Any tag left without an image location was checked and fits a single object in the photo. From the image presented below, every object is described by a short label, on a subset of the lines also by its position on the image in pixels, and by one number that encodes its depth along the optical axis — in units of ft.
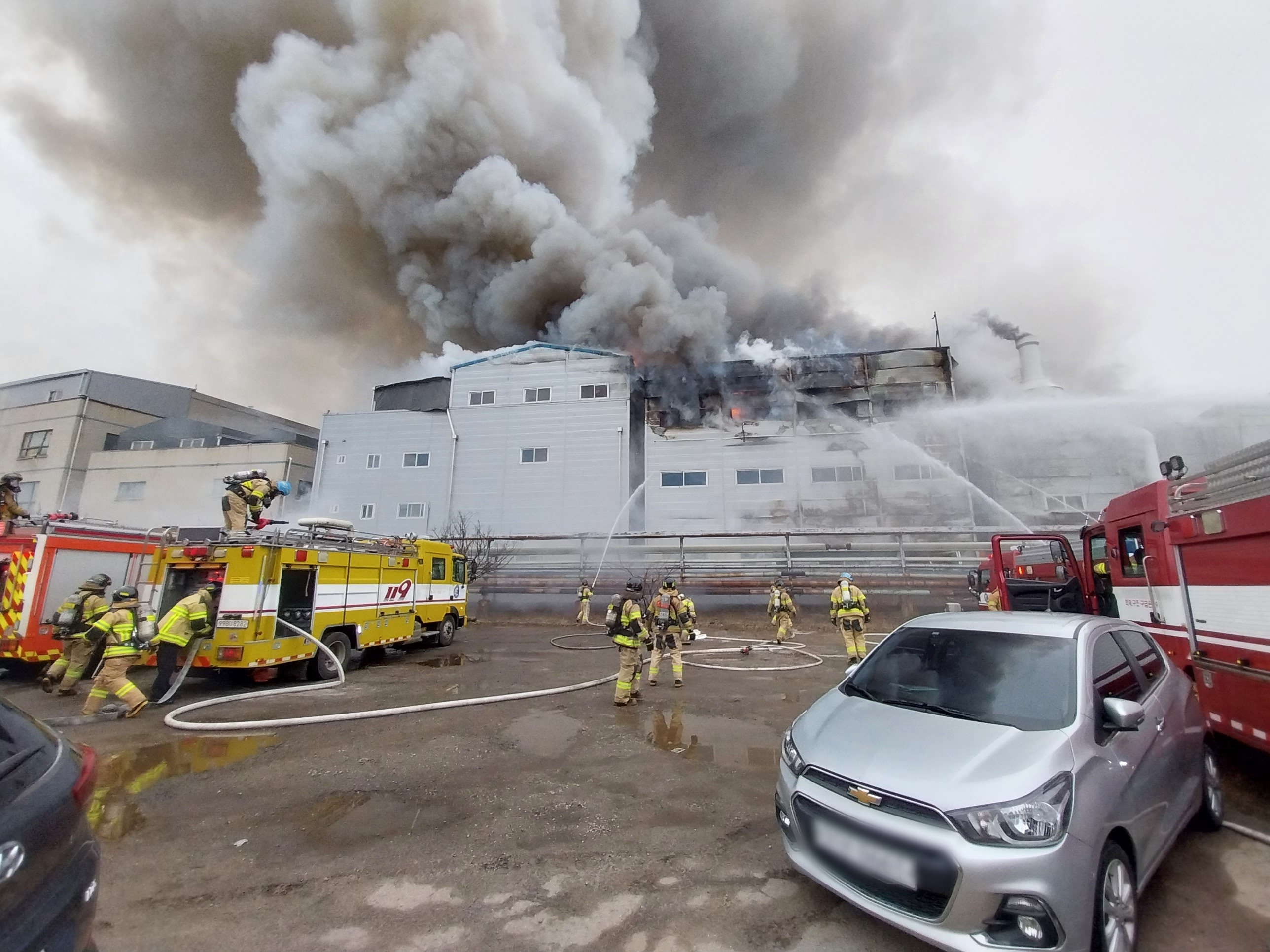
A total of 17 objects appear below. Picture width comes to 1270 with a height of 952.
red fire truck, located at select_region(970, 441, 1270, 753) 11.92
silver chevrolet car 6.89
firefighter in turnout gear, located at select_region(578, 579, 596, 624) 54.13
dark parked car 5.33
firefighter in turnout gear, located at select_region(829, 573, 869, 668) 29.99
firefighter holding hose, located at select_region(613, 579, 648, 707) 21.89
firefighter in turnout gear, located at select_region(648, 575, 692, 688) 26.03
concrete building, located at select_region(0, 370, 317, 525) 98.68
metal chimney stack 85.30
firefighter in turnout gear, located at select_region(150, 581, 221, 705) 21.90
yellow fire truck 23.70
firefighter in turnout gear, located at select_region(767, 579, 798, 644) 41.81
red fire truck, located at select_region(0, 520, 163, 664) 27.27
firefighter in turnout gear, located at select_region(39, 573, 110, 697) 23.61
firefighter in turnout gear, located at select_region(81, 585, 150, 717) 20.31
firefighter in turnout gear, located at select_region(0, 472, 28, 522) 30.63
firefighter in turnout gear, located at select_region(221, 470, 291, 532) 28.02
